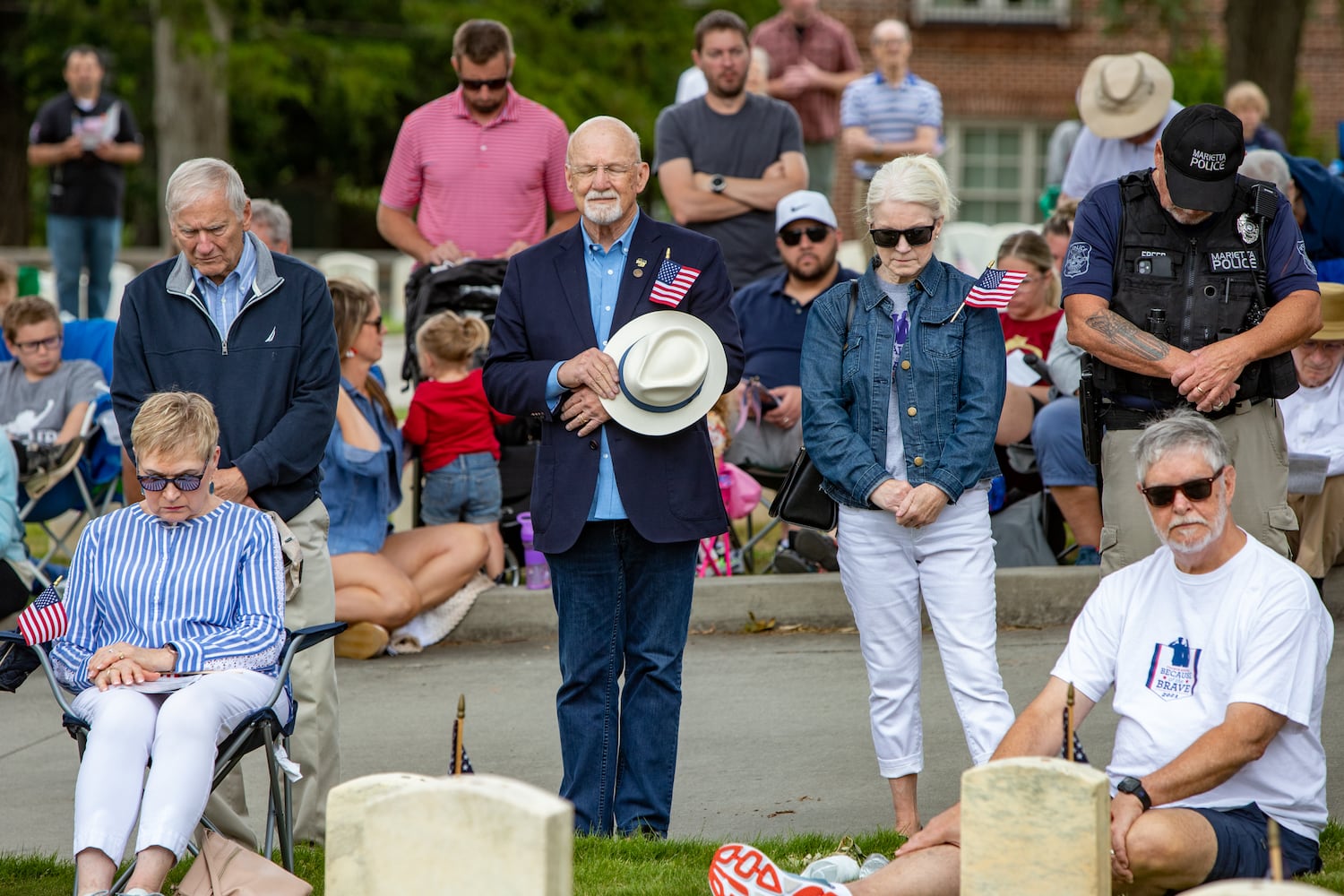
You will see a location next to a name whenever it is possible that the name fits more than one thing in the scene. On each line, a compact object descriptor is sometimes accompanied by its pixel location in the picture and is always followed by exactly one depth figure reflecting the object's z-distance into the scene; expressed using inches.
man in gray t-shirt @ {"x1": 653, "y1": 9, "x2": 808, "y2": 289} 708.0
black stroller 639.1
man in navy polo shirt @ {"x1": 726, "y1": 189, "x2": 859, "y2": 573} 627.8
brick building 1825.8
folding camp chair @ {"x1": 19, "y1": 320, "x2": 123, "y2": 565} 657.6
